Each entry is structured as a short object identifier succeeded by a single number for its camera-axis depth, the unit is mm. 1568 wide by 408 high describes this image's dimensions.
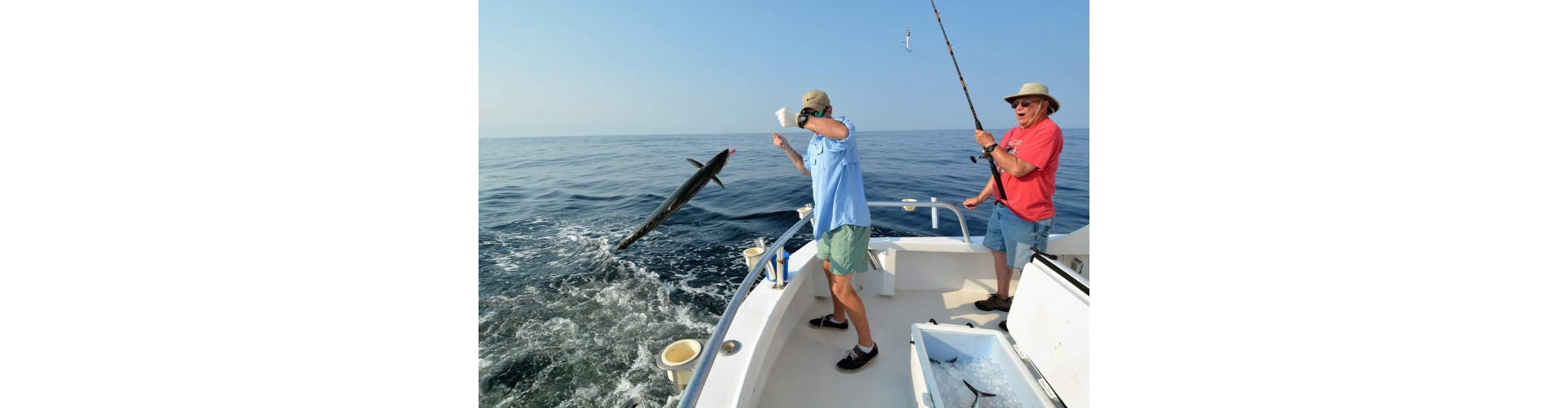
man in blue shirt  2277
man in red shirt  2699
